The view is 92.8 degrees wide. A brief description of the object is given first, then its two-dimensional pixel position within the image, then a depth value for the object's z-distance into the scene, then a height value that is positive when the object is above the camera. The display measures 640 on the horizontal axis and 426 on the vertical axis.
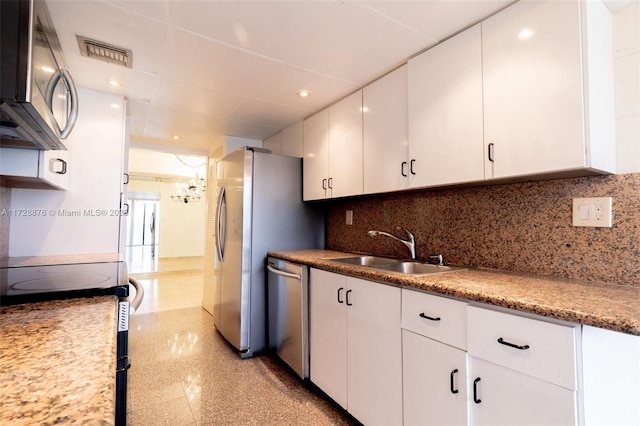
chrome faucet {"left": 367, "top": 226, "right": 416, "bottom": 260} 2.16 -0.14
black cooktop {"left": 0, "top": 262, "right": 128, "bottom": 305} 1.15 -0.26
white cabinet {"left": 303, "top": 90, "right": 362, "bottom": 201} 2.38 +0.62
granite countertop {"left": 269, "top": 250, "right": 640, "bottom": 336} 0.89 -0.26
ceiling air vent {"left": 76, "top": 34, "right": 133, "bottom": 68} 1.79 +1.05
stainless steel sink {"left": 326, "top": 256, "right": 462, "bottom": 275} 1.96 -0.29
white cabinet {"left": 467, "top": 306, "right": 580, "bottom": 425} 0.92 -0.49
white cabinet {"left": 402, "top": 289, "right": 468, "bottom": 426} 1.21 -0.59
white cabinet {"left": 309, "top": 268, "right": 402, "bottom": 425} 1.51 -0.70
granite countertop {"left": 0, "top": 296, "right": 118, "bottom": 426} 0.47 -0.30
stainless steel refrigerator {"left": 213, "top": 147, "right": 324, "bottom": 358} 2.73 -0.07
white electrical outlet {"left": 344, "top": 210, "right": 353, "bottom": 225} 2.85 +0.04
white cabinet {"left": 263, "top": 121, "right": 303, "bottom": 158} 3.17 +0.91
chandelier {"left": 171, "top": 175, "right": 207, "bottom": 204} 6.56 +0.71
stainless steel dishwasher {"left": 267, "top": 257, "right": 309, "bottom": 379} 2.22 -0.72
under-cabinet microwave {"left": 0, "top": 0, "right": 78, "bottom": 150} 0.72 +0.40
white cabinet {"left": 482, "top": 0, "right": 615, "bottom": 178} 1.21 +0.58
